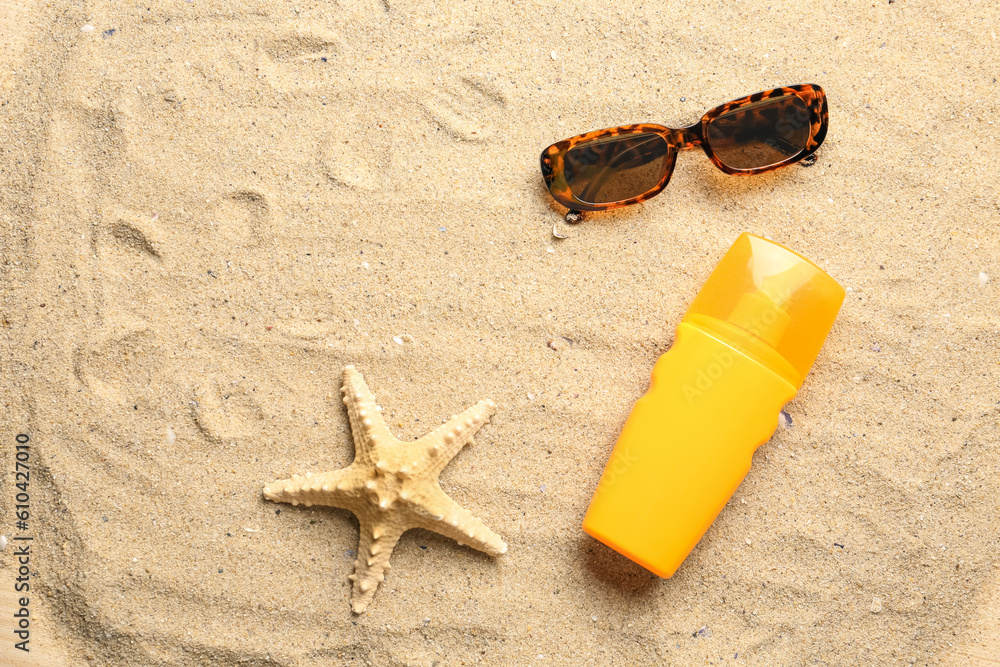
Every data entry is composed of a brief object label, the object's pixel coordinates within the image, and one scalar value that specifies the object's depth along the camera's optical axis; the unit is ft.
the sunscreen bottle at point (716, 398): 2.42
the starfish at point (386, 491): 2.46
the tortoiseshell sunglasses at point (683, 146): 2.54
